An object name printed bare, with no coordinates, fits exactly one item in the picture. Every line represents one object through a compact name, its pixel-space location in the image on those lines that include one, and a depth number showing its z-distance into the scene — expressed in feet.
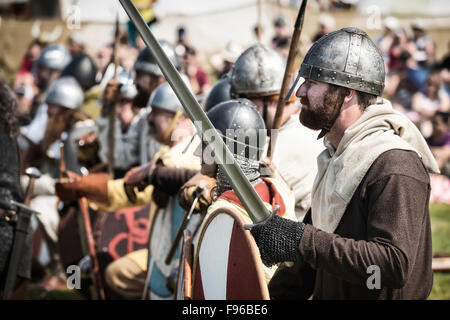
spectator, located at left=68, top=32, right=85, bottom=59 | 41.80
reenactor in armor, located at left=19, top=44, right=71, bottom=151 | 34.20
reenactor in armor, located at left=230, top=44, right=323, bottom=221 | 13.65
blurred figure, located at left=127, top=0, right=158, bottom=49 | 26.13
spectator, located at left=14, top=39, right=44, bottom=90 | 42.45
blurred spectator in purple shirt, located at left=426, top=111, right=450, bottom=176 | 32.68
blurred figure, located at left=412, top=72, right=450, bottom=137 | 34.47
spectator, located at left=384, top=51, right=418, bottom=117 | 37.35
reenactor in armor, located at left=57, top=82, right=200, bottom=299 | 15.46
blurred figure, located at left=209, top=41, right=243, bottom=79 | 24.97
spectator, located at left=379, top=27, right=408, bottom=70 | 38.86
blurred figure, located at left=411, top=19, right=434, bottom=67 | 39.19
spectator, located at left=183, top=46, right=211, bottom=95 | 32.99
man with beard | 8.34
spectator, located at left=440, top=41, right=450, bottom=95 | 36.60
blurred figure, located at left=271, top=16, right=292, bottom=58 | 33.99
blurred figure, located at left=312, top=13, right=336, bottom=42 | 33.45
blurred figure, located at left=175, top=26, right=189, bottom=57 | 38.77
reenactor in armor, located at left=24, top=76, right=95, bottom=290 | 23.72
